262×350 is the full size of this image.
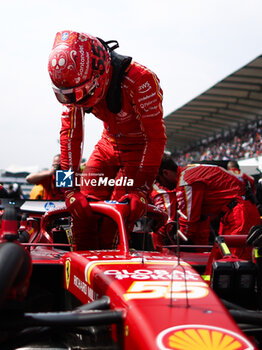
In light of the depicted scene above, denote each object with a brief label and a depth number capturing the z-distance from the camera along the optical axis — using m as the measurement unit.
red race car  1.49
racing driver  2.80
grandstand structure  20.98
